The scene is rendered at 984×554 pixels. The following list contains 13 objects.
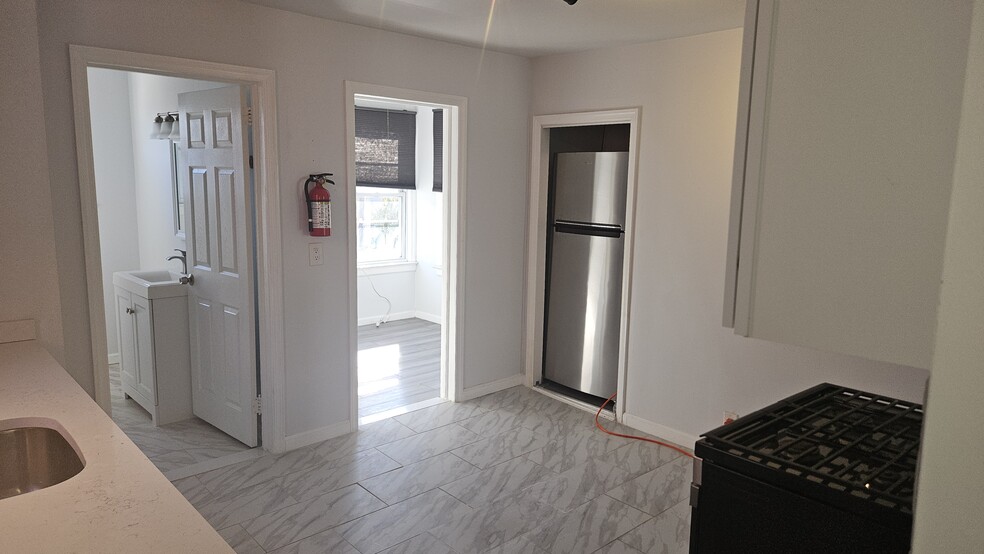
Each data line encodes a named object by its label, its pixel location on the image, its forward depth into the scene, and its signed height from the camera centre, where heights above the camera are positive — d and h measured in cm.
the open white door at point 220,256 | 354 -37
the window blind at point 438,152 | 666 +48
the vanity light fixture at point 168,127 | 435 +44
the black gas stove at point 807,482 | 129 -58
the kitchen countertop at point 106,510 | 112 -61
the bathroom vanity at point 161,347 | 398 -98
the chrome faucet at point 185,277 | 402 -54
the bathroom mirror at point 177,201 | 472 -7
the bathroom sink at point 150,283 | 396 -60
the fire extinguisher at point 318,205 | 353 -6
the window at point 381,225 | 694 -31
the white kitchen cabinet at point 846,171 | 86 +5
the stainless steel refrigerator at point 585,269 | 436 -48
